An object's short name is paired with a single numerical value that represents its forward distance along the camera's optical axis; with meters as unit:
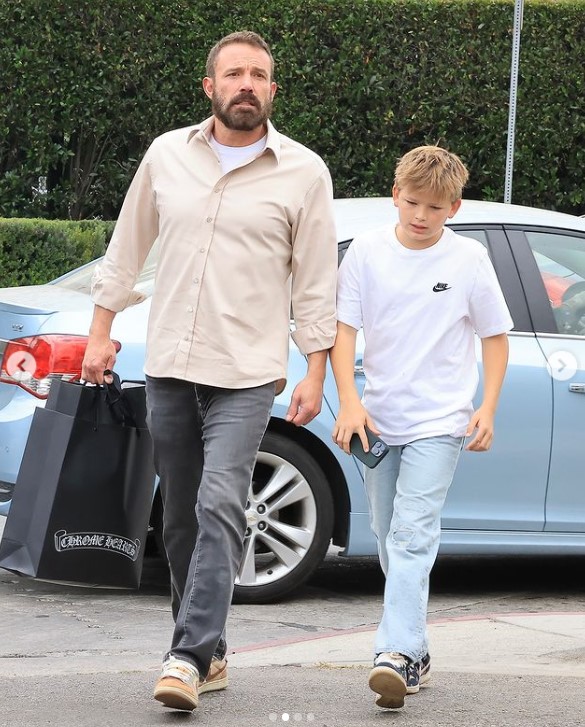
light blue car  9.21
